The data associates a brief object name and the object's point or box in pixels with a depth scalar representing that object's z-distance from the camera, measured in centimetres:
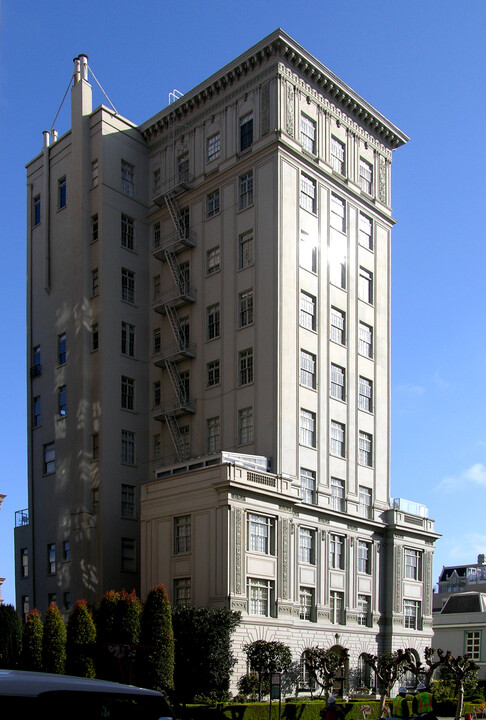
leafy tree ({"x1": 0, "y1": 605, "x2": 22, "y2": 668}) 4544
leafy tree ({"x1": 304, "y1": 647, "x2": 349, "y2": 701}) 5025
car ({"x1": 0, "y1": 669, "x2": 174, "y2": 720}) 783
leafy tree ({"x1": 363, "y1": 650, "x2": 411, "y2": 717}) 5048
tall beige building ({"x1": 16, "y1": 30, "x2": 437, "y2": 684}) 5453
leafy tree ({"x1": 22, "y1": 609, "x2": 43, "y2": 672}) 4328
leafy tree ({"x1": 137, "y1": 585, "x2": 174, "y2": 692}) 4178
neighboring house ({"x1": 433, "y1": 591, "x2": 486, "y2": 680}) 8394
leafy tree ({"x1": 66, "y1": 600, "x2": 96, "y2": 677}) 4184
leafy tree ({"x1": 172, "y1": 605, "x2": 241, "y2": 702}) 4534
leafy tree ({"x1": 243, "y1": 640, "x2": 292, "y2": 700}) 4719
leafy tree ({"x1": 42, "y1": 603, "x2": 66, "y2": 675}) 4278
